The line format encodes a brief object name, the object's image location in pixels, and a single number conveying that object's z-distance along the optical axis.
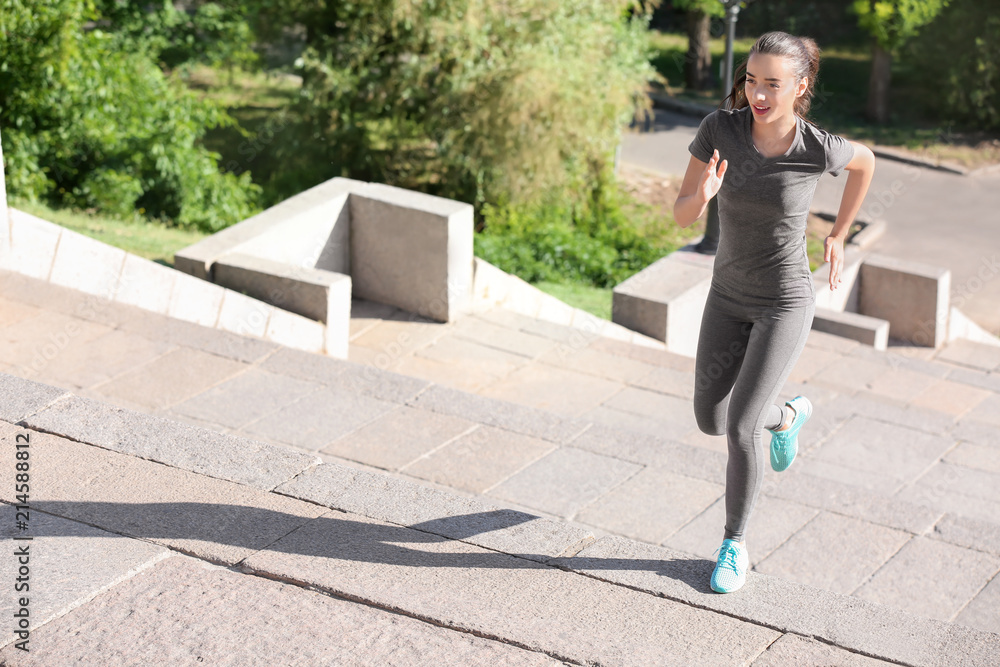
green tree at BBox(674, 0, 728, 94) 21.58
